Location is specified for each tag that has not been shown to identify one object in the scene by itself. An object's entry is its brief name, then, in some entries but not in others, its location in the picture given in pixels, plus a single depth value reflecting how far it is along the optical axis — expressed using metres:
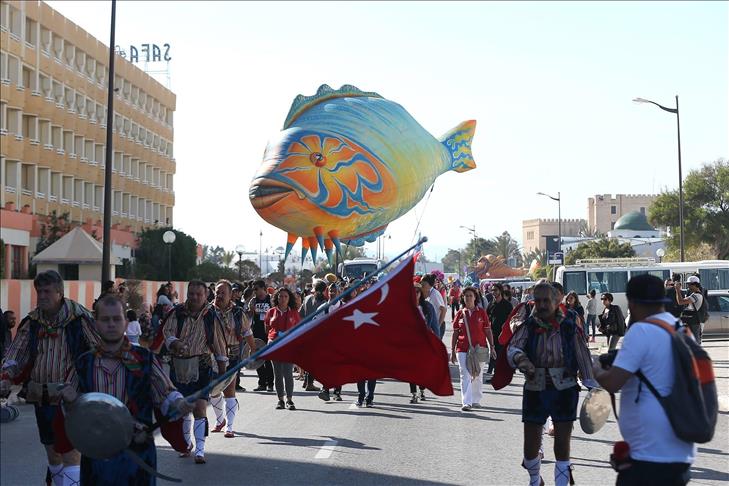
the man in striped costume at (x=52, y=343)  8.03
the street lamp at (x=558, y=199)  68.55
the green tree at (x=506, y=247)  151.00
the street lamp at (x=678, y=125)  36.81
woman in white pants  16.11
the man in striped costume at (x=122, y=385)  6.22
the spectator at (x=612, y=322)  21.47
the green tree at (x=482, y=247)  158.12
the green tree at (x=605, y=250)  88.31
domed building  140.62
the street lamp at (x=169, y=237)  40.15
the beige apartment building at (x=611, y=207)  177.75
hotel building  50.16
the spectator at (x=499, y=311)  20.47
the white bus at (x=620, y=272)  44.38
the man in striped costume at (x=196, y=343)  11.09
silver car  34.03
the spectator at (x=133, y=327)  19.89
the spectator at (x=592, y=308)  36.82
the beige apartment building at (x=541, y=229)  179.38
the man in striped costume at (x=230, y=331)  12.27
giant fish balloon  34.28
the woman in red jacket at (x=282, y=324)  16.42
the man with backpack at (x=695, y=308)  19.42
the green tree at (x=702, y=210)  65.00
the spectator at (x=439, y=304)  20.27
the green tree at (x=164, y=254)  65.31
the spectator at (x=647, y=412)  5.47
